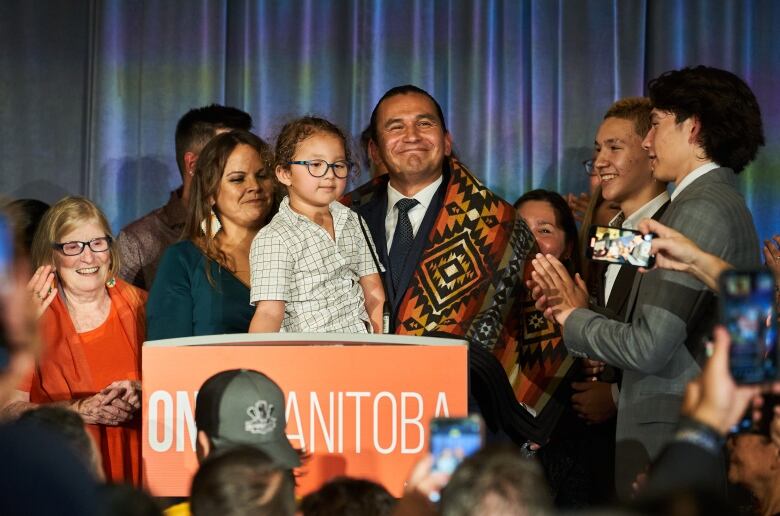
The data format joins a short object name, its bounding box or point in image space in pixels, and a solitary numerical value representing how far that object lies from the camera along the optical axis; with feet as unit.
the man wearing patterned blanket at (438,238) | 25.49
